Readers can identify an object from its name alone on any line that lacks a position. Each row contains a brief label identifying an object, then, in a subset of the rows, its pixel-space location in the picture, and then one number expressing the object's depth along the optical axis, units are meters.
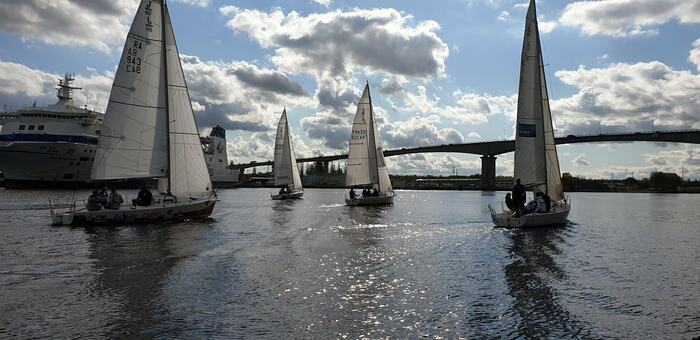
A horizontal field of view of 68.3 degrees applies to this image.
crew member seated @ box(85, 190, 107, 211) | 25.09
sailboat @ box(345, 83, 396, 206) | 46.72
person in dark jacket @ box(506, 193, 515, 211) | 26.43
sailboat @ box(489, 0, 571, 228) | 28.12
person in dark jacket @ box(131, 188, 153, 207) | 26.77
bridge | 96.81
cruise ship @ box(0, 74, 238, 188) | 75.69
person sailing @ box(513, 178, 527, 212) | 25.02
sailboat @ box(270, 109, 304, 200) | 59.78
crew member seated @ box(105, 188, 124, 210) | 25.53
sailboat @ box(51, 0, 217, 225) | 26.16
